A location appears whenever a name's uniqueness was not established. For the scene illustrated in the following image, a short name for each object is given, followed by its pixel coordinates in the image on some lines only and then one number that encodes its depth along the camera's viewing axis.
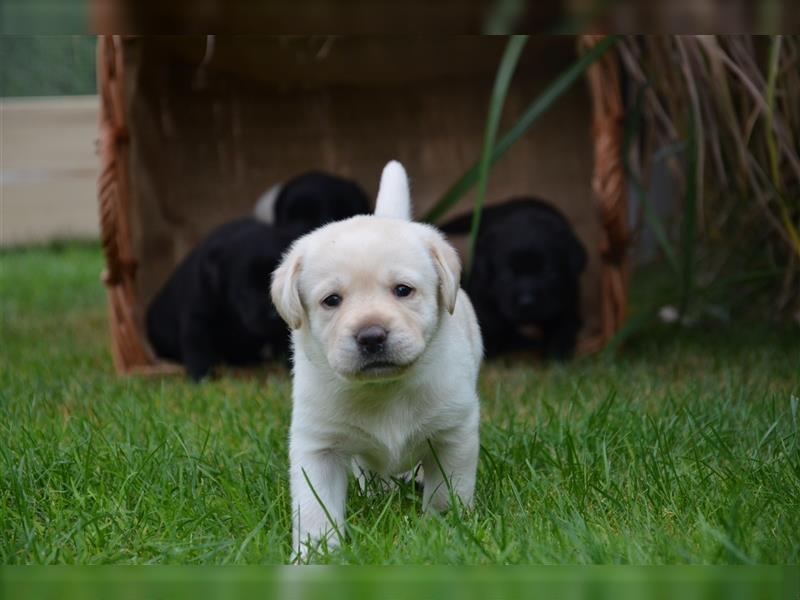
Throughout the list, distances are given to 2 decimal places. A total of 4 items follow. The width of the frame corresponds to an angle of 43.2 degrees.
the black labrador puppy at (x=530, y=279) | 3.68
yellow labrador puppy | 1.78
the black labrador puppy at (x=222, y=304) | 3.52
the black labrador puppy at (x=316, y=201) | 3.94
